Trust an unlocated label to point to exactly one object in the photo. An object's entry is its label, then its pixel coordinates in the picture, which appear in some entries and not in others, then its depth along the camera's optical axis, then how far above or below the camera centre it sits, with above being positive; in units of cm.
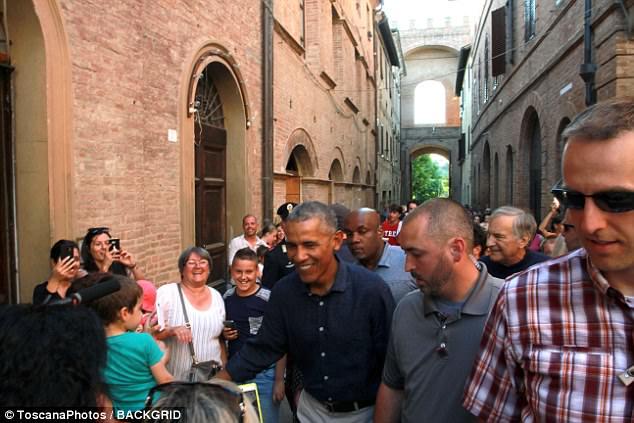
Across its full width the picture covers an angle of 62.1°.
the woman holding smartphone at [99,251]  459 -46
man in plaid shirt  130 -28
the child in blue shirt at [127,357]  270 -82
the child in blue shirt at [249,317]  369 -88
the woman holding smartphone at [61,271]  392 -55
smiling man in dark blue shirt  259 -66
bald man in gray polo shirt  208 -51
